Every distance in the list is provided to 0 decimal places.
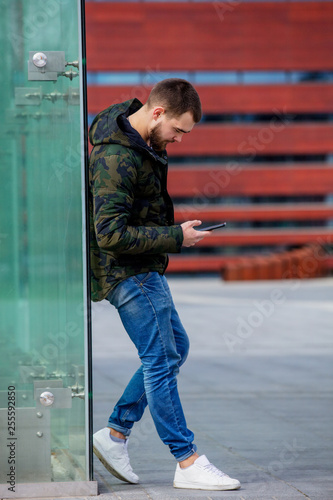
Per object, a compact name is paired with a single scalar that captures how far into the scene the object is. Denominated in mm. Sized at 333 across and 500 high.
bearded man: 7098
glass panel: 7227
